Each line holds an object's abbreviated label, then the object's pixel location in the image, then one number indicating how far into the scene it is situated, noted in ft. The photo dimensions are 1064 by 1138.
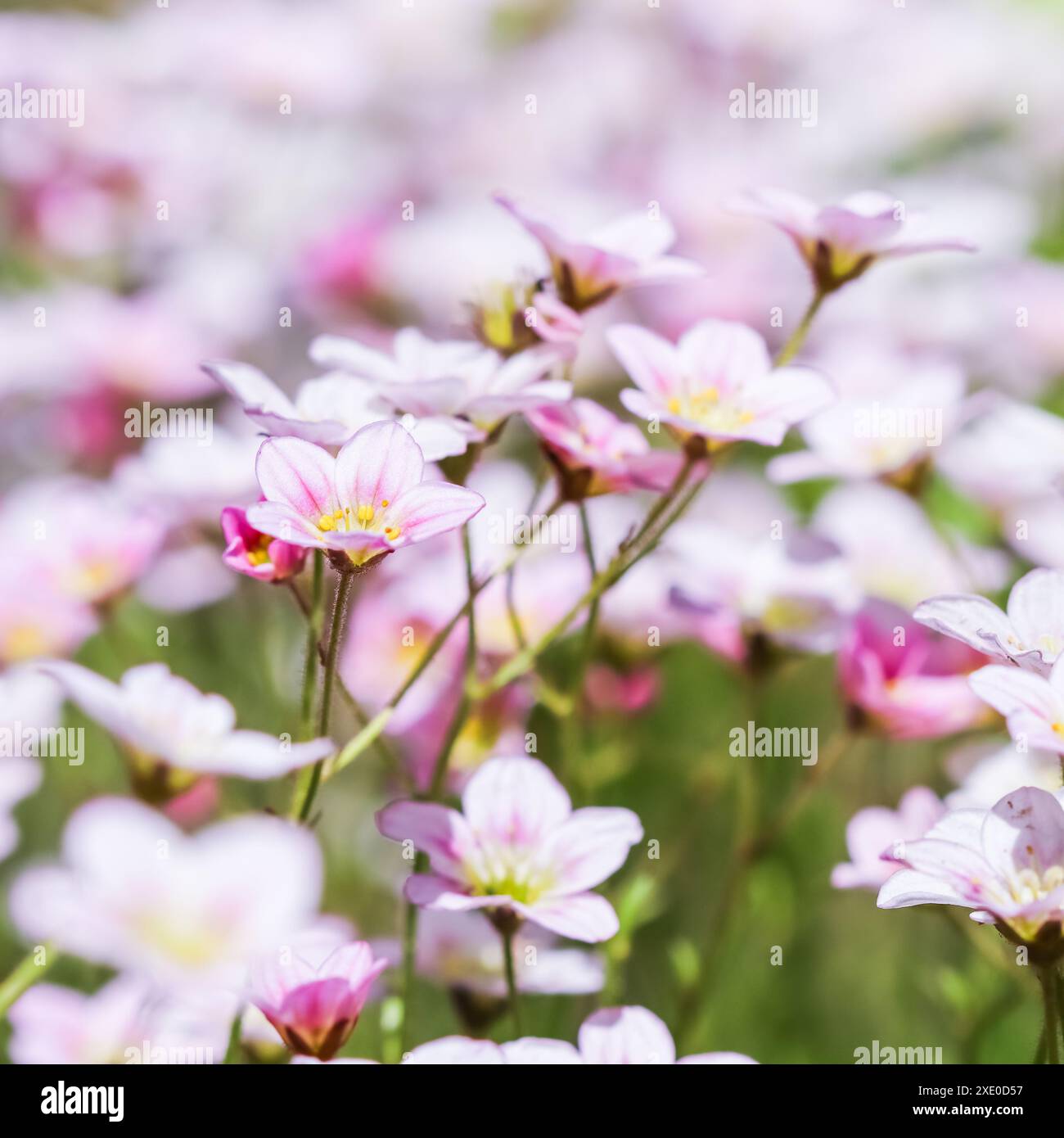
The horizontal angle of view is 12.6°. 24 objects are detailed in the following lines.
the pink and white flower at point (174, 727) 1.03
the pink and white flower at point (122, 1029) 1.09
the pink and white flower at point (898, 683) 1.13
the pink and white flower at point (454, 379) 1.07
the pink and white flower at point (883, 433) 1.17
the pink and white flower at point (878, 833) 1.07
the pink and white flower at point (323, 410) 1.06
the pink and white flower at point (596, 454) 1.09
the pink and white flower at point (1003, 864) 1.03
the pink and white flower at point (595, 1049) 1.04
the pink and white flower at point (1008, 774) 1.10
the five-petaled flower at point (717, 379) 1.10
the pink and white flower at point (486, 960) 1.10
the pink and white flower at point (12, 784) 1.07
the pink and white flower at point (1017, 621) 1.04
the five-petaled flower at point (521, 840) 1.06
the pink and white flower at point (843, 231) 1.11
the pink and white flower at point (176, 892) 1.02
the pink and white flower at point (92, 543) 1.17
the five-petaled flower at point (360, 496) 1.04
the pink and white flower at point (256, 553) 1.05
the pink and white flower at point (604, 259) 1.10
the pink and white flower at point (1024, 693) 1.02
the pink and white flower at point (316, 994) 1.04
